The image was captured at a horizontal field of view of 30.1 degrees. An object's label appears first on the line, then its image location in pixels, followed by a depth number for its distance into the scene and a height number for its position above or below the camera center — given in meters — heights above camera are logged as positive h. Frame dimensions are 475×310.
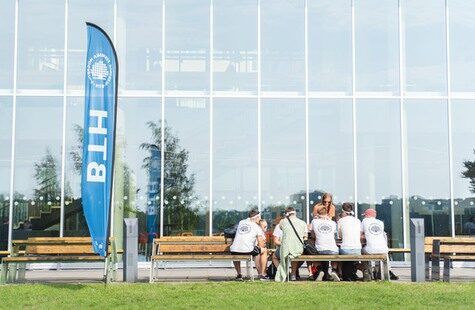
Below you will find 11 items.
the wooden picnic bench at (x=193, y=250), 13.62 -0.55
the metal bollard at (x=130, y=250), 13.69 -0.53
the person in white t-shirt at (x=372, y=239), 13.73 -0.35
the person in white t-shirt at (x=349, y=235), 13.65 -0.29
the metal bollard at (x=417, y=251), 13.79 -0.54
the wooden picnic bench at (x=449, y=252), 13.43 -0.55
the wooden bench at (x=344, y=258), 13.34 -0.63
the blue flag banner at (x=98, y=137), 12.18 +1.09
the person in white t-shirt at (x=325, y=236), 13.67 -0.31
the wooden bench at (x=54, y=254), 13.28 -0.61
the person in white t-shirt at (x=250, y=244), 14.02 -0.45
